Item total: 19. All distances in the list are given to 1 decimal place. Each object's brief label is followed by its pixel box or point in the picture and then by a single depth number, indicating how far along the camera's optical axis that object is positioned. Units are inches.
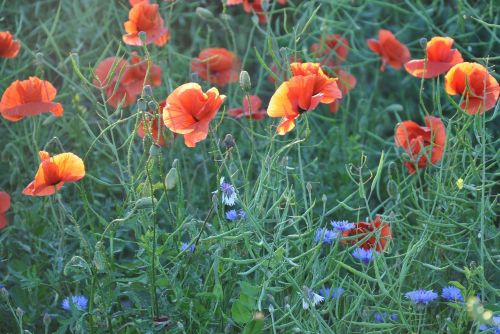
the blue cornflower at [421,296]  71.9
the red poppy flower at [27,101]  79.6
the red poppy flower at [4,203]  81.0
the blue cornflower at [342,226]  75.2
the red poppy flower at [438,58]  80.7
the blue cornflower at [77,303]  75.9
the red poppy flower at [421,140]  79.5
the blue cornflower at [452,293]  73.8
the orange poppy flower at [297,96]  72.7
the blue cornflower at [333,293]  71.9
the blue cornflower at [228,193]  72.4
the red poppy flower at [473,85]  76.9
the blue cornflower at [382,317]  73.9
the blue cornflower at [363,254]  74.6
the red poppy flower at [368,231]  75.6
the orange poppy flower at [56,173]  73.3
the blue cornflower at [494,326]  68.4
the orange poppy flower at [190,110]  72.7
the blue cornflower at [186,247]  74.3
